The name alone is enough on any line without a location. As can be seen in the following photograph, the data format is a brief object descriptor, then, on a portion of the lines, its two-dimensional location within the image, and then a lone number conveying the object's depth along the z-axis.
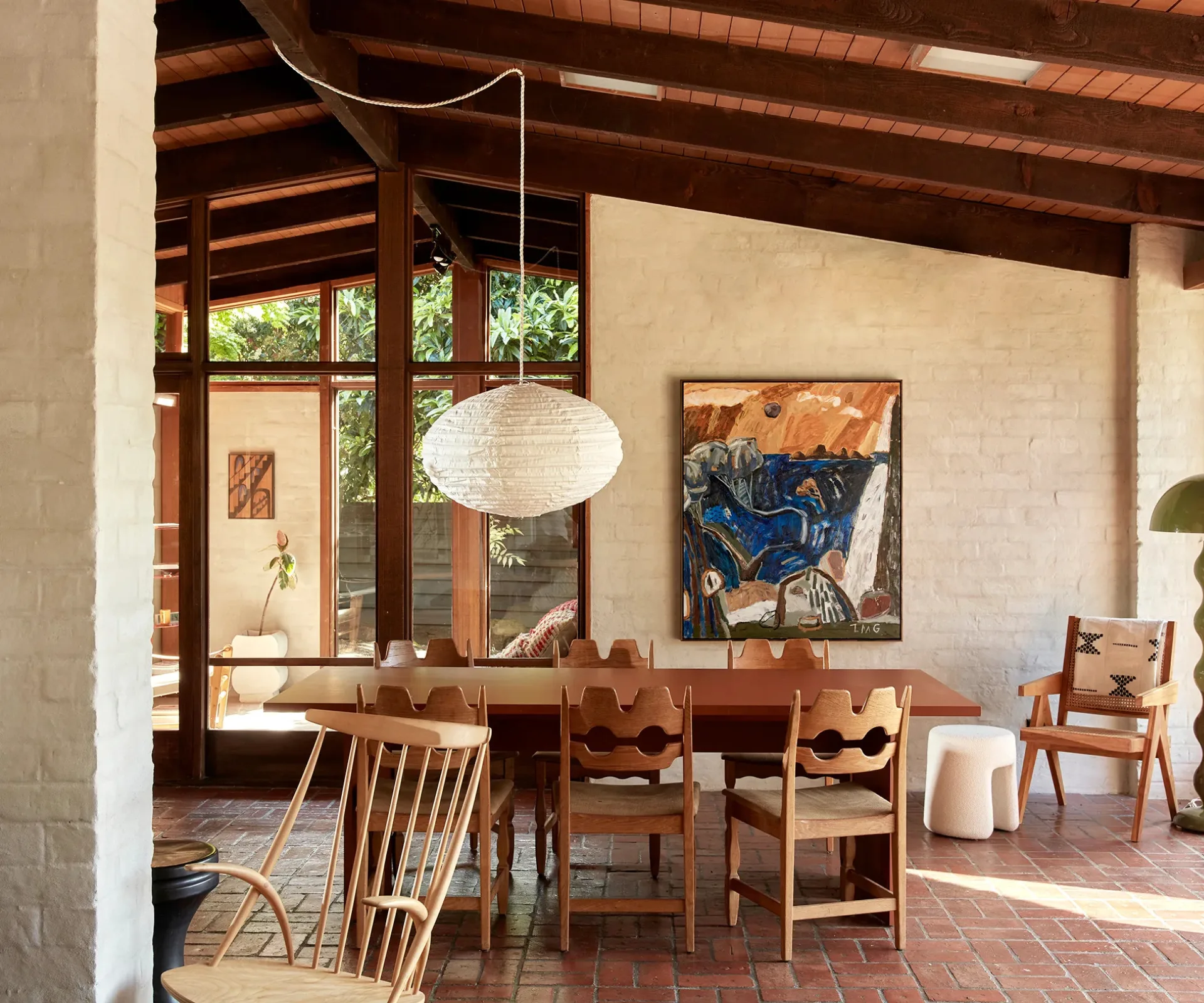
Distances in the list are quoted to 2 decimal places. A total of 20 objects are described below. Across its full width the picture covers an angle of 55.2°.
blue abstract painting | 6.54
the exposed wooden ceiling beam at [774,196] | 6.48
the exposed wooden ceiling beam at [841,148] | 5.71
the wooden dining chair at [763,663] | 5.14
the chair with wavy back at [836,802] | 4.08
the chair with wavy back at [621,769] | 4.08
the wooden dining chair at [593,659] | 5.35
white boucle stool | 5.52
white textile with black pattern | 5.99
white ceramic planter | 6.78
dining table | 4.43
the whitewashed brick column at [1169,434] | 6.34
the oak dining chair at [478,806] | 4.07
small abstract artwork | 6.83
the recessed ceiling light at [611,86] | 5.61
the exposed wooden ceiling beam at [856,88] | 4.84
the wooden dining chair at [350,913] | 2.60
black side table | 3.15
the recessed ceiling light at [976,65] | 4.68
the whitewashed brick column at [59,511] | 2.70
